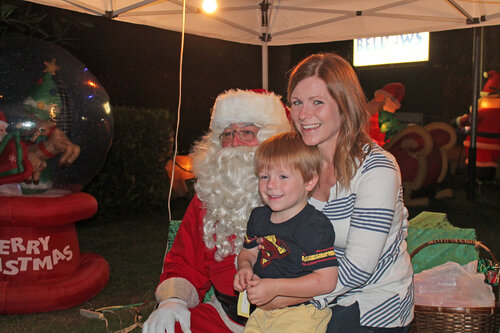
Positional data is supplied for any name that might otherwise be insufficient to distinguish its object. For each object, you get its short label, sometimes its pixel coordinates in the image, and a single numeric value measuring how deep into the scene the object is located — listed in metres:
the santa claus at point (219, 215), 2.50
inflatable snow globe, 3.66
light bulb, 4.72
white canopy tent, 4.88
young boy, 1.78
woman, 1.81
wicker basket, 2.47
